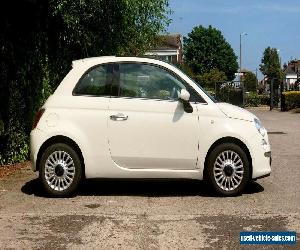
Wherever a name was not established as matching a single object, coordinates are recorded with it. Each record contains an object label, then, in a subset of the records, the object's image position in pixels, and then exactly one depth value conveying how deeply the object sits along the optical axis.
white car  6.73
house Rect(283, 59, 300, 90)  107.56
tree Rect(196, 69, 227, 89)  61.63
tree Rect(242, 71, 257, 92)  69.09
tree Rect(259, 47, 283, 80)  81.31
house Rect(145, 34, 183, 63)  73.93
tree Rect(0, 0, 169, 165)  8.91
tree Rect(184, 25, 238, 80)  87.00
